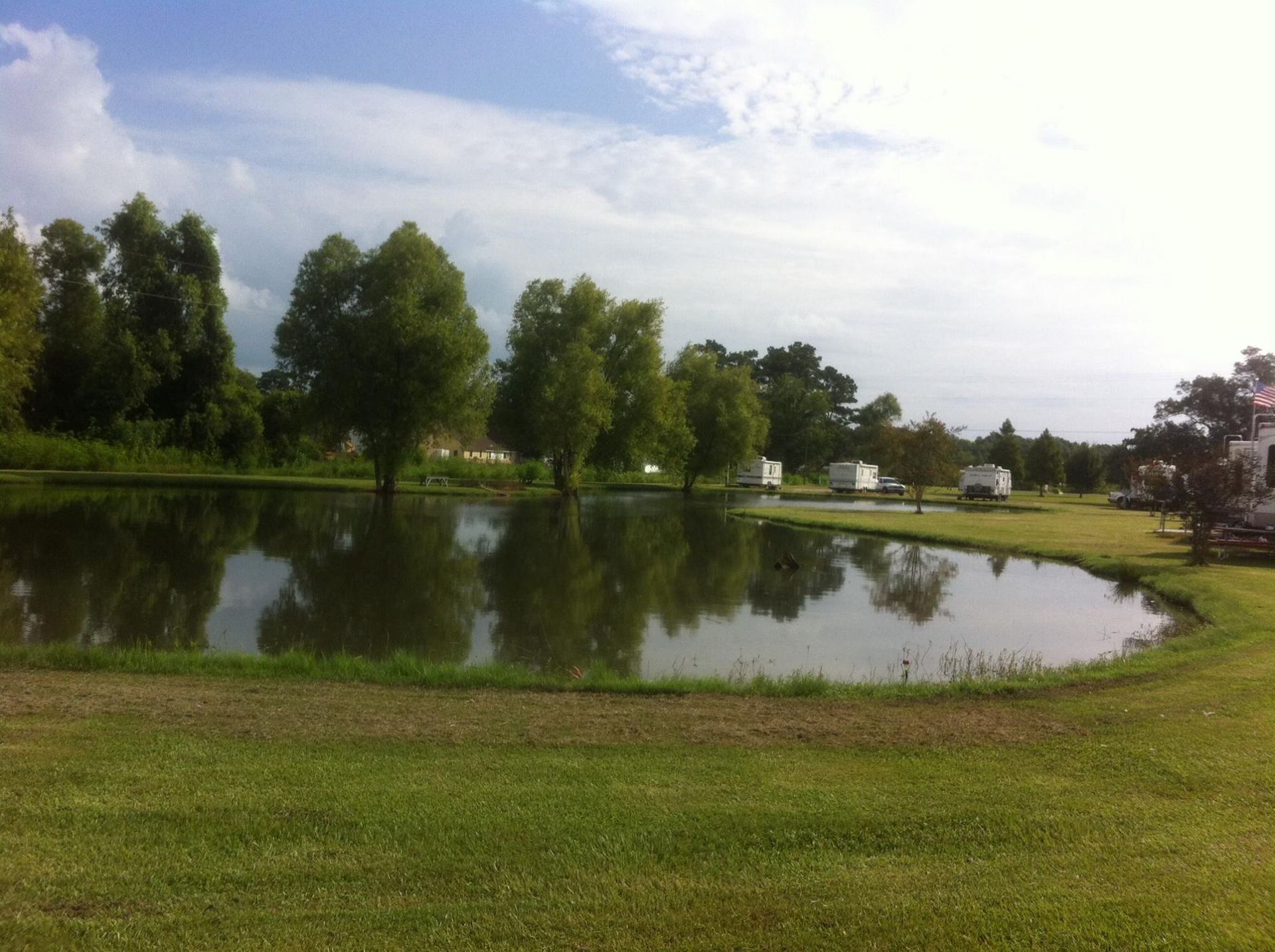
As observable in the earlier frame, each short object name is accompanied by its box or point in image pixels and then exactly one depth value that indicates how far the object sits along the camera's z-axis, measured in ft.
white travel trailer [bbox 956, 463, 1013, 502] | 230.07
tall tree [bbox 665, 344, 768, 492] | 243.40
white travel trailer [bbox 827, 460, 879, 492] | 263.70
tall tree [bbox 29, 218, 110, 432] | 168.14
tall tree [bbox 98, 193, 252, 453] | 163.73
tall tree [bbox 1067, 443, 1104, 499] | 321.73
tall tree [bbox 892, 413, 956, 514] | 169.17
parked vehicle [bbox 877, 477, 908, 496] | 267.39
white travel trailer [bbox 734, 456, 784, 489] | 272.31
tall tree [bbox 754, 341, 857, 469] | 361.51
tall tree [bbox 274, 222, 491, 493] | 150.61
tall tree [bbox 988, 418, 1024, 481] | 314.55
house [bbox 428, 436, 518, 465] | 286.25
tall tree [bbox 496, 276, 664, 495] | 186.50
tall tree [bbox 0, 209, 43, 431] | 124.47
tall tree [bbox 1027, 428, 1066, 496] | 306.96
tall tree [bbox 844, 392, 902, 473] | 385.29
